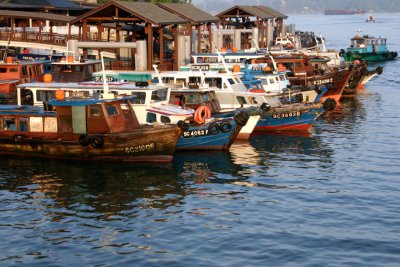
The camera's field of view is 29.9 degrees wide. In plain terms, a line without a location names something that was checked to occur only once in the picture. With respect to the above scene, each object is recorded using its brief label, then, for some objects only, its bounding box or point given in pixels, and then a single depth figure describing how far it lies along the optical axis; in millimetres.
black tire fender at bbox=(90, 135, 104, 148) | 34094
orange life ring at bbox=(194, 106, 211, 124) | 36531
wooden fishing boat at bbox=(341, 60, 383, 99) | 62250
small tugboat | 100375
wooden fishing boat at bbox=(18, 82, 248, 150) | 36781
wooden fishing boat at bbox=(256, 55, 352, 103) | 55069
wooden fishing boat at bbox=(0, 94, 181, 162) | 34250
